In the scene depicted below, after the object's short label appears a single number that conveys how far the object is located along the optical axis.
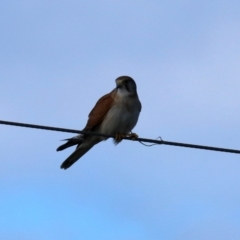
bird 19.25
